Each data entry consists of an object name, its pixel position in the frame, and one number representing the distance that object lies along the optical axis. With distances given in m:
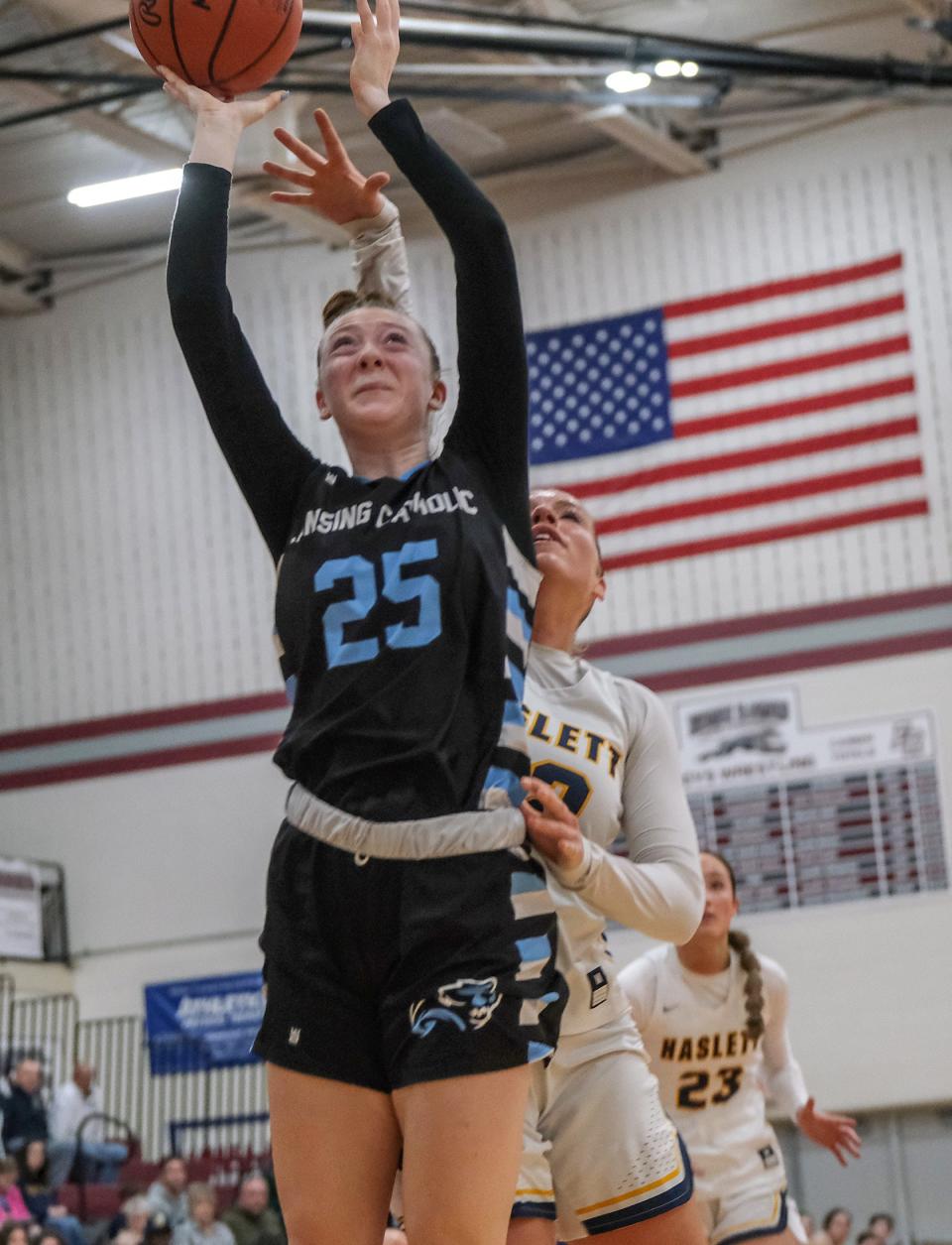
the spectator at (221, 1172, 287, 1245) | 13.77
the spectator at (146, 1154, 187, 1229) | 13.84
